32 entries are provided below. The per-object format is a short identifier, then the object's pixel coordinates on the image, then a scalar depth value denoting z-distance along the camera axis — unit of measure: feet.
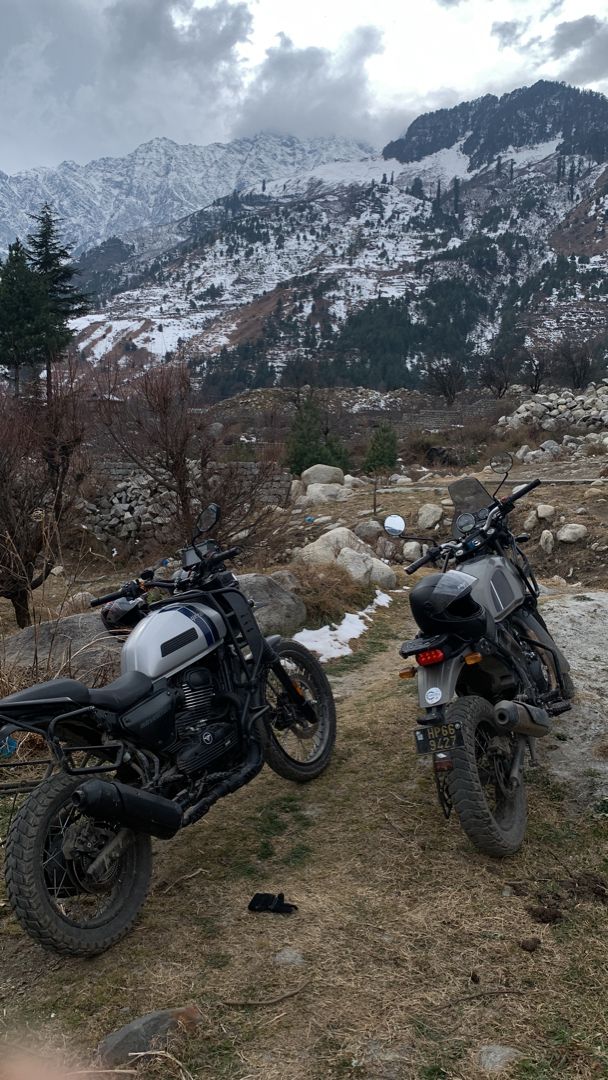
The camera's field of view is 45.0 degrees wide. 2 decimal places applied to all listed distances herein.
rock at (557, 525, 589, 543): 33.30
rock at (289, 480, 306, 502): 57.62
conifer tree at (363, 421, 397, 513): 72.54
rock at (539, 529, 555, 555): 33.86
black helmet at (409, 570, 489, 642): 10.12
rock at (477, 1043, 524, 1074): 6.29
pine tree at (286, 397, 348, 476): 71.31
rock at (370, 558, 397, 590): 29.81
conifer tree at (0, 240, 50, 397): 101.76
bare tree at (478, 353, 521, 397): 142.10
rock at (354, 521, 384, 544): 41.09
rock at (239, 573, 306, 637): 22.24
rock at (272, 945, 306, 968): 7.94
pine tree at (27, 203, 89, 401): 111.14
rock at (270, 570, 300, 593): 24.73
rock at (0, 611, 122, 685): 15.75
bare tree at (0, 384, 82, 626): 25.12
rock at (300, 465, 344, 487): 64.54
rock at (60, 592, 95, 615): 25.21
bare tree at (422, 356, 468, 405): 152.15
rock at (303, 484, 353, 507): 53.98
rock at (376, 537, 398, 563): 38.01
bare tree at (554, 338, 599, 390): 123.95
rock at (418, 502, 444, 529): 41.47
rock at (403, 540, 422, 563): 38.06
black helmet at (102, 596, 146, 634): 11.29
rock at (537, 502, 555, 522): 36.32
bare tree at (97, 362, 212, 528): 31.99
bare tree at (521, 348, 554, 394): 132.67
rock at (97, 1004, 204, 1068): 6.70
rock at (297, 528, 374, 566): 31.14
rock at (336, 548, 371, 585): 28.89
